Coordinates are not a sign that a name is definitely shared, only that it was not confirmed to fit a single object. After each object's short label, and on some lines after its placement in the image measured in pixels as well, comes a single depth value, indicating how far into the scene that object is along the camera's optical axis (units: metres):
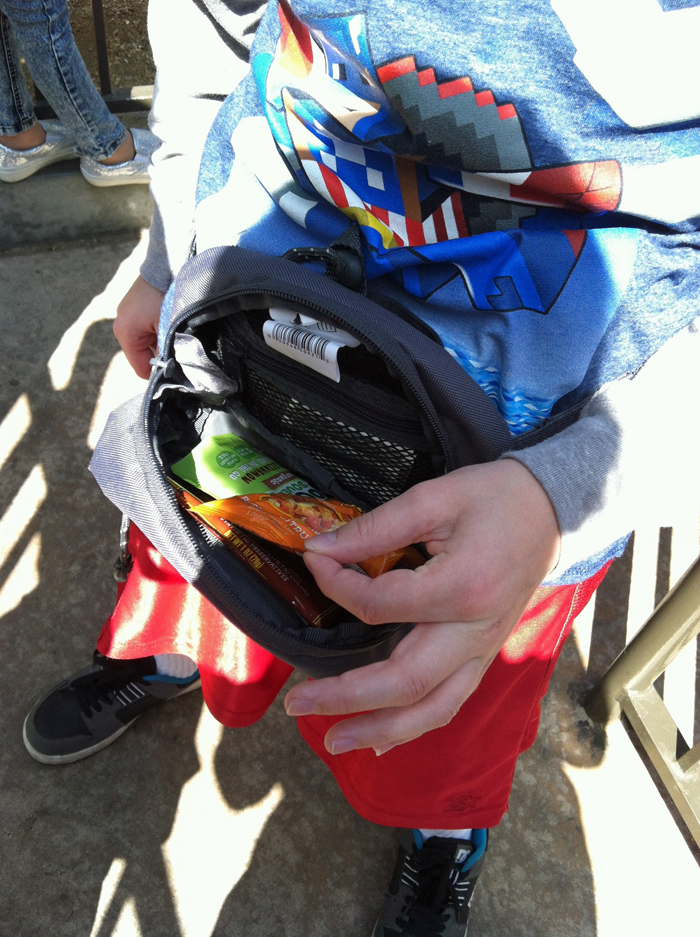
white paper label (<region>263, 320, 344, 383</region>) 0.72
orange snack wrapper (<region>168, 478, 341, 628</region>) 0.80
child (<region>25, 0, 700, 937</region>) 0.65
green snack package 0.82
